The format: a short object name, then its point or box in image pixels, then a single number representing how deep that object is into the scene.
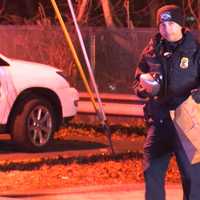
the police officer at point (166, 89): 7.14
